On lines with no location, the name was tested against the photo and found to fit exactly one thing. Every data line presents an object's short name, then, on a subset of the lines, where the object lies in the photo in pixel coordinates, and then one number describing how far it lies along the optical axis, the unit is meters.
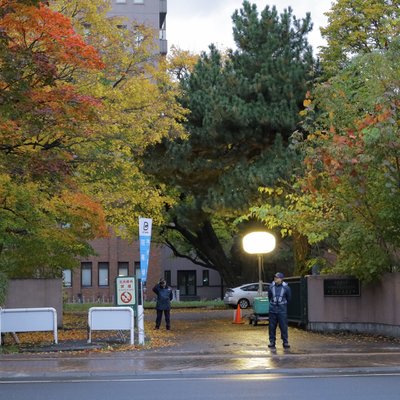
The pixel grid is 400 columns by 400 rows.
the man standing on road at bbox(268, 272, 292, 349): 17.91
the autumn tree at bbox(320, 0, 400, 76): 34.38
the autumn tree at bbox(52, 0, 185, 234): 22.89
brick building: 59.12
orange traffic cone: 27.33
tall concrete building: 60.22
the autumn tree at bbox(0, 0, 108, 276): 15.76
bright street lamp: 25.83
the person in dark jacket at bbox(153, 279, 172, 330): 24.20
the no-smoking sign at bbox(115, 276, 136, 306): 19.89
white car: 39.50
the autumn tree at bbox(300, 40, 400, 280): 18.17
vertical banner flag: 19.12
